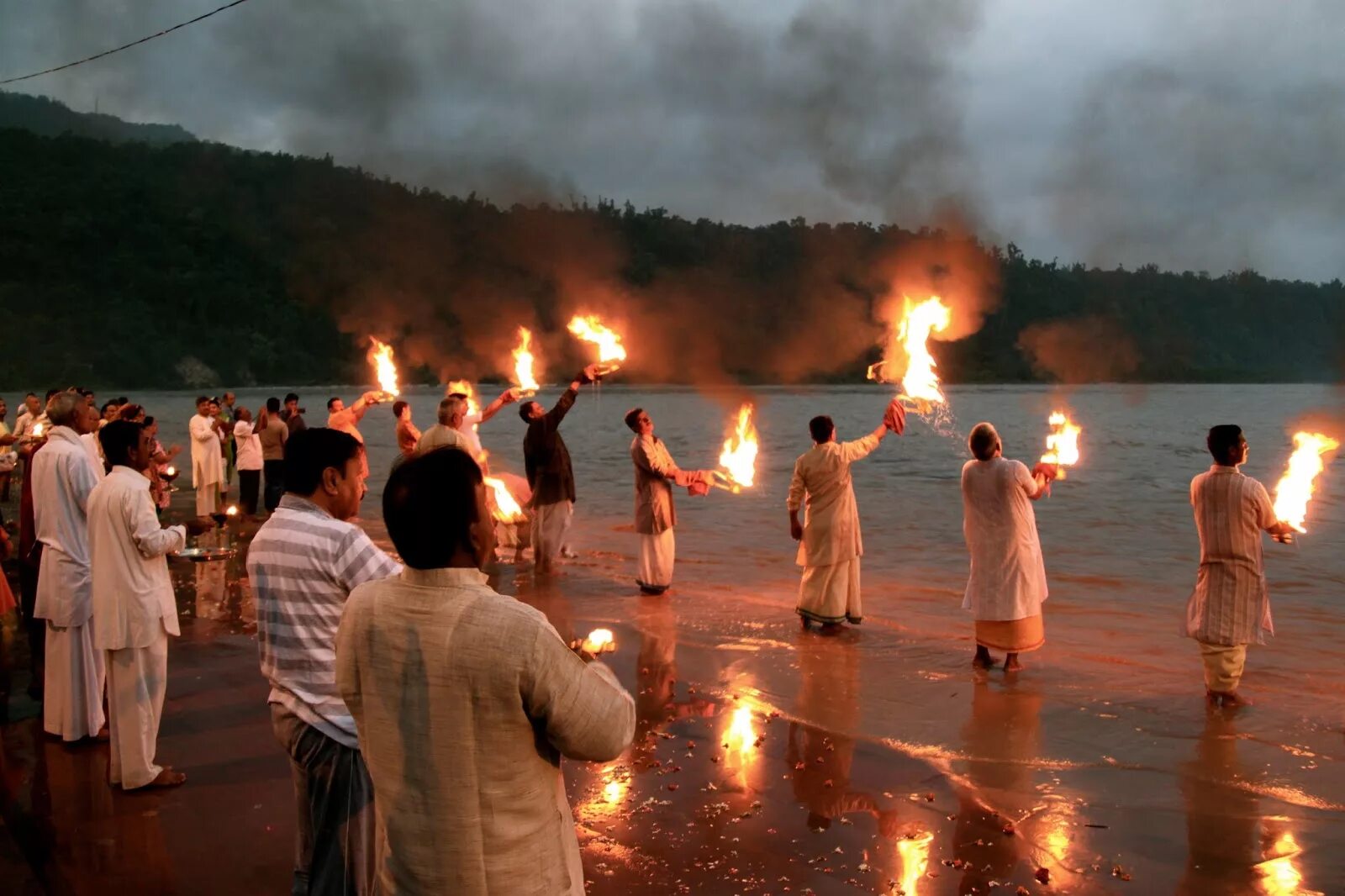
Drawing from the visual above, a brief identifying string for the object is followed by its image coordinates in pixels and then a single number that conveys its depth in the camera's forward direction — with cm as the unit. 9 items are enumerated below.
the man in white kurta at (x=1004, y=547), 841
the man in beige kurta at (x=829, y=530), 982
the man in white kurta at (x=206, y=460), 1653
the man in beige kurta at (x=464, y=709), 230
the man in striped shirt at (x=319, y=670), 341
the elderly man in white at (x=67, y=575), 619
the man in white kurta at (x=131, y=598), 516
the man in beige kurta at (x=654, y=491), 1138
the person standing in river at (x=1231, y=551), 742
